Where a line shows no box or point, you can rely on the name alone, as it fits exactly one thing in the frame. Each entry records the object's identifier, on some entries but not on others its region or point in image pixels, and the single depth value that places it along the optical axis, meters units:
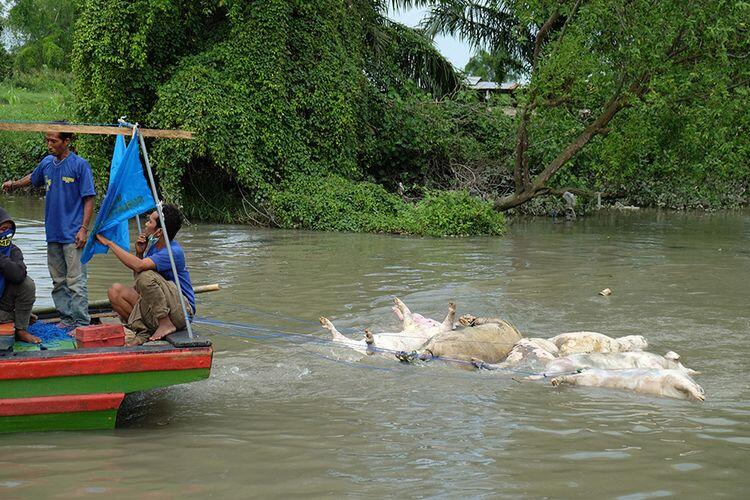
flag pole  6.31
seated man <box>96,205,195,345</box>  6.54
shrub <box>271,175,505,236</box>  17.97
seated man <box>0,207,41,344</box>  6.18
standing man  7.14
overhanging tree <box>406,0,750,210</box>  16.72
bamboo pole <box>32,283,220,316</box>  7.74
